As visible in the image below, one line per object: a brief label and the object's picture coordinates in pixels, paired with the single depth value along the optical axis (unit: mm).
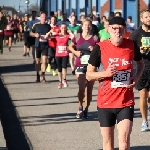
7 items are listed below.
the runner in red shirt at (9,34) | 38312
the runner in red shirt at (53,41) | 20534
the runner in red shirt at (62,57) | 18703
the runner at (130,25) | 24266
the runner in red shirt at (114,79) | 7730
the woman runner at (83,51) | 12641
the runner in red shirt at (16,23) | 46800
